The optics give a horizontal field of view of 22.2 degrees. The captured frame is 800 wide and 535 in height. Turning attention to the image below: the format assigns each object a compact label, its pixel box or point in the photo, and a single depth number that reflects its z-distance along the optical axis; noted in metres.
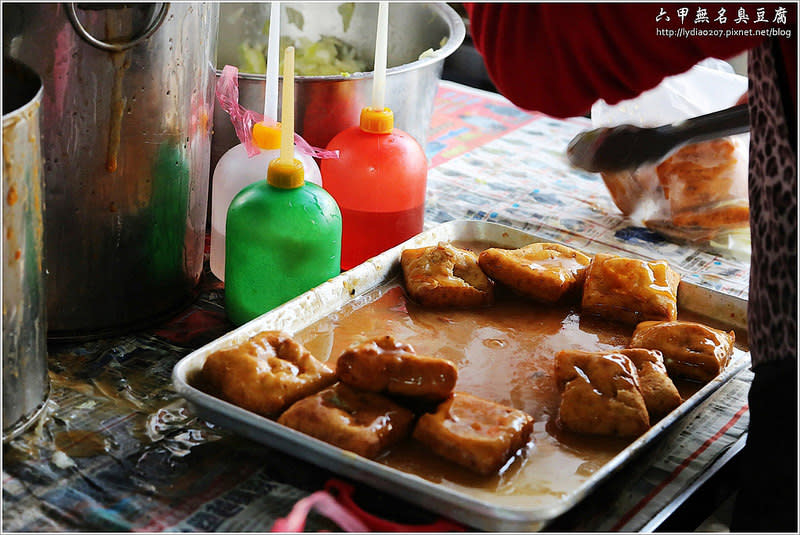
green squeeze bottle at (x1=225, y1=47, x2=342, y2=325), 1.40
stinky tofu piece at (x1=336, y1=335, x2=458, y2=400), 1.29
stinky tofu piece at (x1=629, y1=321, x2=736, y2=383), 1.36
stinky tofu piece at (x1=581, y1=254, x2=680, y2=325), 1.43
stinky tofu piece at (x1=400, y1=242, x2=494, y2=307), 1.43
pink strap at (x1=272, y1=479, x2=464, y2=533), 1.23
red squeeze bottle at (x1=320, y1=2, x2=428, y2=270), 1.51
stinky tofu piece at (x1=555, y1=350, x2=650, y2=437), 1.29
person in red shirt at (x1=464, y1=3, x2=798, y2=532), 1.22
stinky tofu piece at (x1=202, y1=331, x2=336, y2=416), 1.29
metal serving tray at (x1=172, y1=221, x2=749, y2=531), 1.21
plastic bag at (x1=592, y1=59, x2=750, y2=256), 1.58
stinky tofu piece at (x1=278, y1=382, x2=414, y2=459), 1.25
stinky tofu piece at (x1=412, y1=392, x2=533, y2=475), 1.25
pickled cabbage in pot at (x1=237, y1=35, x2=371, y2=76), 1.72
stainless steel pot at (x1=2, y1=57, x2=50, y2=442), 1.25
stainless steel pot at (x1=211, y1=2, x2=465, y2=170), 1.53
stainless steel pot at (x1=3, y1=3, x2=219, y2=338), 1.33
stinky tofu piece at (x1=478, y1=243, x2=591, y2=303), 1.44
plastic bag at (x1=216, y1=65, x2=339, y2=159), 1.49
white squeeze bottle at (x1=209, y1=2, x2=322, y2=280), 1.47
